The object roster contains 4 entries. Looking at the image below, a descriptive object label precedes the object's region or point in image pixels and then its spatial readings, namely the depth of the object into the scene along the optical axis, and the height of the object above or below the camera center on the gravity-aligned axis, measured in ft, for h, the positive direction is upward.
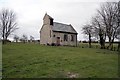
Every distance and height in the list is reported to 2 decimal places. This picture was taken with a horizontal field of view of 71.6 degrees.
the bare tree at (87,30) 90.58 +13.13
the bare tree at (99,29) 79.19 +12.04
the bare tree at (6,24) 98.73 +21.46
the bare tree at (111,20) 71.75 +18.66
